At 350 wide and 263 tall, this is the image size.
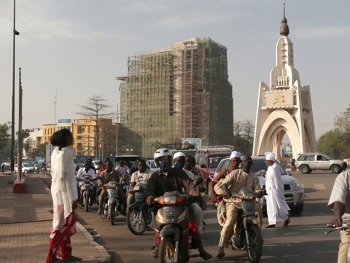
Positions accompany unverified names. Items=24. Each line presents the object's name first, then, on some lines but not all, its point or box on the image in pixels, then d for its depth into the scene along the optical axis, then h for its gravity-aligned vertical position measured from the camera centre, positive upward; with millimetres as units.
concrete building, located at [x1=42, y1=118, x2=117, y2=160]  92994 +3458
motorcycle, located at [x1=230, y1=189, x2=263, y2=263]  7832 -1044
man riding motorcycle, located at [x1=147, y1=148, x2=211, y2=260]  7430 -344
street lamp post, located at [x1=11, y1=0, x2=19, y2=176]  26875 +4040
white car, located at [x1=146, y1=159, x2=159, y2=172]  25822 -415
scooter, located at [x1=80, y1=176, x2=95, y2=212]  16641 -1033
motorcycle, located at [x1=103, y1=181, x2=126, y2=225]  13008 -1096
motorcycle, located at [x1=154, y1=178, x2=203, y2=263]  6688 -870
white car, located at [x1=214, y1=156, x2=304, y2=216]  14945 -1041
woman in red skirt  7531 -536
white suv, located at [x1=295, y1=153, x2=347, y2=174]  46688 -674
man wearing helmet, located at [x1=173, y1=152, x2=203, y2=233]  7359 -779
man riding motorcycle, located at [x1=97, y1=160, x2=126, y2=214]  13338 -578
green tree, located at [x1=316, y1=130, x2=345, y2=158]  73588 +1416
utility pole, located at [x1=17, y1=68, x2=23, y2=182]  23906 +738
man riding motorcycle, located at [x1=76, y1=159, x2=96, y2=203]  16859 -524
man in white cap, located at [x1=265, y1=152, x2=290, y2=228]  12477 -948
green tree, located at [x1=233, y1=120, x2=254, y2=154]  111562 +4462
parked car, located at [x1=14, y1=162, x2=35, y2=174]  61969 -1334
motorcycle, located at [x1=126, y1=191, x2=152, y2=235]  11328 -1236
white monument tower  68938 +5767
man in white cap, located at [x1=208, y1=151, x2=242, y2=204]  8922 -260
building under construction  98312 +10613
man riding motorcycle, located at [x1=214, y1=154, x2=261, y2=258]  8242 -492
